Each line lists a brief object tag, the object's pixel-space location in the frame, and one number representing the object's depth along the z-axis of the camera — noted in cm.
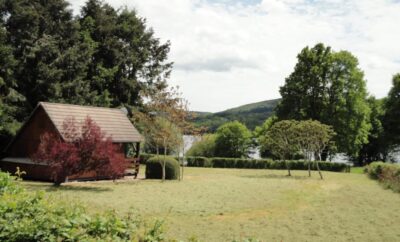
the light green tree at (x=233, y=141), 6375
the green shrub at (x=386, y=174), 2588
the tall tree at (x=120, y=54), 4366
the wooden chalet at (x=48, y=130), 2594
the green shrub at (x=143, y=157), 4806
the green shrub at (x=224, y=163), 4847
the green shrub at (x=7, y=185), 729
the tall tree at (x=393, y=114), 5016
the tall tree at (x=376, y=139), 5562
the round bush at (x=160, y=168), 2992
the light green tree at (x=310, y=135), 3297
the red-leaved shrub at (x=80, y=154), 2169
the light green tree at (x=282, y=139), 3431
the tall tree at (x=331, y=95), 4622
